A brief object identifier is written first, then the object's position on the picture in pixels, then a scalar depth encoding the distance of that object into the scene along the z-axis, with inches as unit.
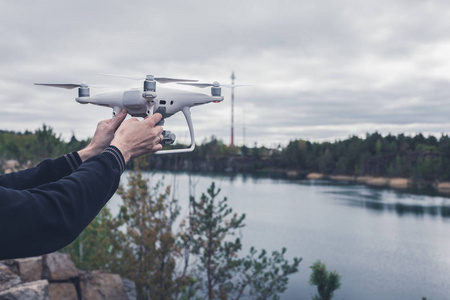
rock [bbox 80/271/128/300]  227.9
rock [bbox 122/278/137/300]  254.5
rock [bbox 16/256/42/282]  193.8
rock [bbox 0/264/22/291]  166.9
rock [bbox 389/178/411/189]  1875.7
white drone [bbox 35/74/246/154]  57.4
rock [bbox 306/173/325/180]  2384.1
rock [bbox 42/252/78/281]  212.1
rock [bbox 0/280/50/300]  146.0
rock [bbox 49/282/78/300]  212.1
